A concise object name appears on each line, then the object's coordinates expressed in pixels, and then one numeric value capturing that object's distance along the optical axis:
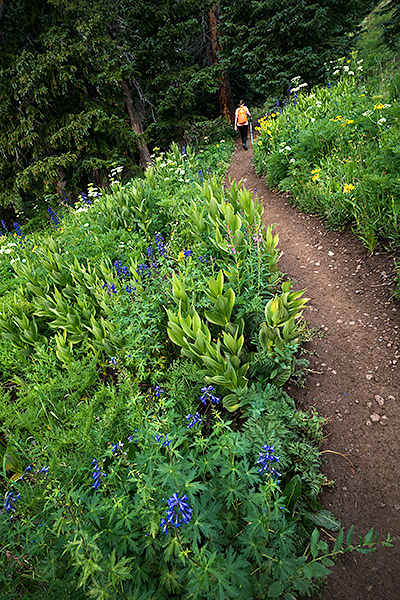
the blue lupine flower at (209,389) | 1.81
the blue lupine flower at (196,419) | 1.78
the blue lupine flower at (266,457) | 1.60
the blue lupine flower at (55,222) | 6.64
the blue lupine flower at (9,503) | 1.58
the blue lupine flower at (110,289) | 3.33
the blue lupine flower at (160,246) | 3.75
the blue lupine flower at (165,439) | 1.57
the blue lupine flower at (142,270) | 3.47
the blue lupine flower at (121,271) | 3.57
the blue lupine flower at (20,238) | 5.48
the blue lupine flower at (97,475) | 1.51
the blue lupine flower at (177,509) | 1.30
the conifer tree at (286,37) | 8.95
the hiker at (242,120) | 9.72
